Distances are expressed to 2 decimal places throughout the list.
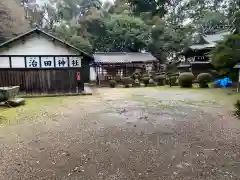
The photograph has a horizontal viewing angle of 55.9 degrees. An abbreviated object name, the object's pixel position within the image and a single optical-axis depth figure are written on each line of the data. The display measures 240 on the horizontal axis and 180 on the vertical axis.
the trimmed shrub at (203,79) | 18.31
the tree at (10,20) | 22.85
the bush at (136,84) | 22.47
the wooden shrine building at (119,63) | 24.89
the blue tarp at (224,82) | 18.11
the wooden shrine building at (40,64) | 14.12
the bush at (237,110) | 7.77
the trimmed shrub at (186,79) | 18.66
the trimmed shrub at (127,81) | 22.19
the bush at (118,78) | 23.52
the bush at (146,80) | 22.70
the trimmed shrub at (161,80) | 22.44
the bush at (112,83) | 22.27
